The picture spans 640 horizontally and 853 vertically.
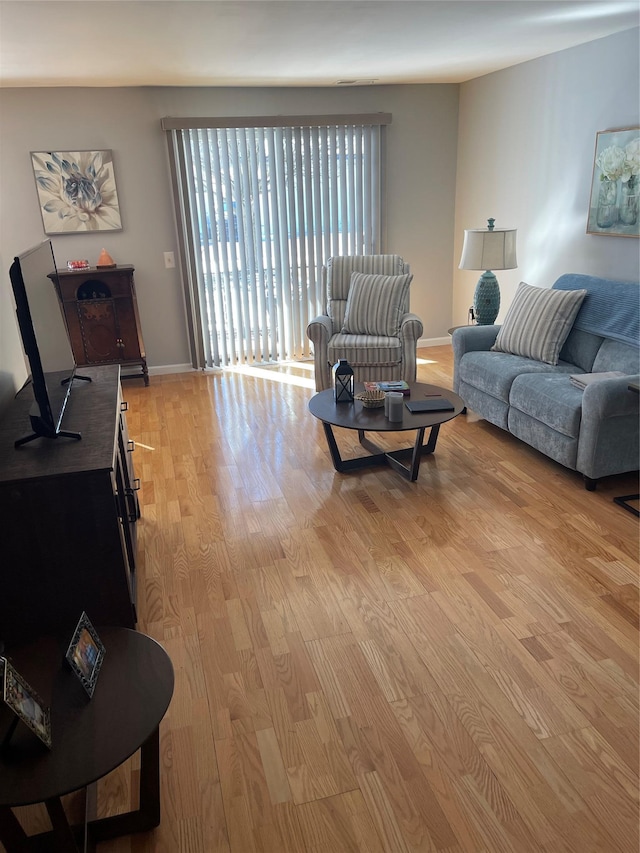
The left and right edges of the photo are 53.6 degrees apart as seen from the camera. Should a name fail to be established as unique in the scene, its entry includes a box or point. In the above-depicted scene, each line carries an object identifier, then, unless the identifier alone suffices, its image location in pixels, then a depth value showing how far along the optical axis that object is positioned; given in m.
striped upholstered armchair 4.61
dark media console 2.03
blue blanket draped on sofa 3.62
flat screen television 2.19
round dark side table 1.31
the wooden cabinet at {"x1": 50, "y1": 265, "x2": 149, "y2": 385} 5.17
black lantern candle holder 3.64
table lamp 4.47
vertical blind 5.40
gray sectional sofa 3.20
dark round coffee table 3.33
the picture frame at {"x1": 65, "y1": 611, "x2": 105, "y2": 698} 1.49
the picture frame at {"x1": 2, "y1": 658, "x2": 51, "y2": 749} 1.30
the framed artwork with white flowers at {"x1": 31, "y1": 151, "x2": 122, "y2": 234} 5.12
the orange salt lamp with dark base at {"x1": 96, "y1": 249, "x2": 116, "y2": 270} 5.22
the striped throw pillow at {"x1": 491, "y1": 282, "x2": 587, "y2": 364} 3.99
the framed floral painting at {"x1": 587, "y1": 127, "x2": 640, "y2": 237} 3.84
